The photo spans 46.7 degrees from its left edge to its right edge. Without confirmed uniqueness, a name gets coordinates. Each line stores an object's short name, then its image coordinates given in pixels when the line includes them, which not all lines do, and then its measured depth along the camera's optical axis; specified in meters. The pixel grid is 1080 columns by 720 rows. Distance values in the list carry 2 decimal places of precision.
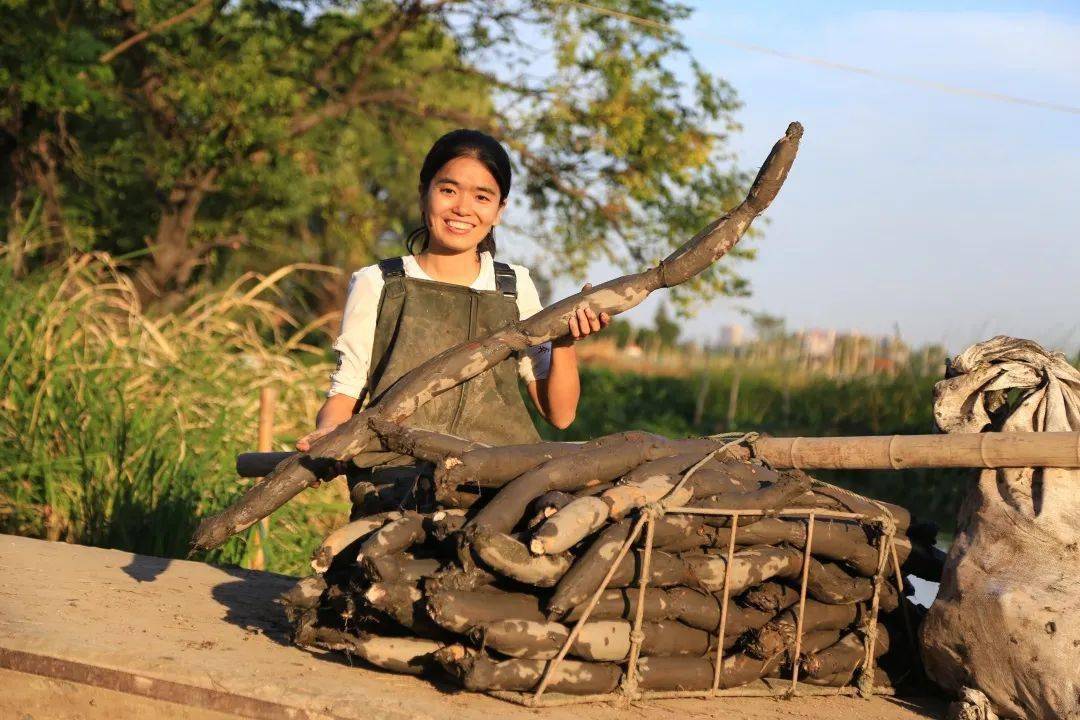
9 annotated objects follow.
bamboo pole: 3.02
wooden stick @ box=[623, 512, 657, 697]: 2.78
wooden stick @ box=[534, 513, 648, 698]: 2.68
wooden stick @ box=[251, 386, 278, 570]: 5.67
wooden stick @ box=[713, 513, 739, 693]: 2.91
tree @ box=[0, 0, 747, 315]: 11.34
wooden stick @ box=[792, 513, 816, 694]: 3.01
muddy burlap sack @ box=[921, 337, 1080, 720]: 2.85
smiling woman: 3.78
